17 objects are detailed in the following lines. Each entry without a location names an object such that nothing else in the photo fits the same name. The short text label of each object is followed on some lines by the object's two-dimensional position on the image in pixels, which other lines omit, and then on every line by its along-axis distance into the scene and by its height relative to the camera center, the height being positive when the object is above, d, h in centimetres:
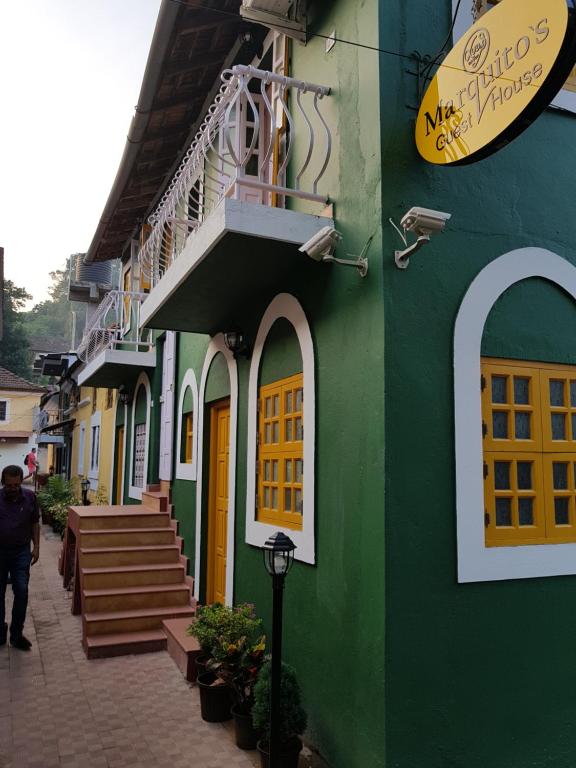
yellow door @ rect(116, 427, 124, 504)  1299 -8
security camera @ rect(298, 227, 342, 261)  393 +141
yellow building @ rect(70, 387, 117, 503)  1436 +47
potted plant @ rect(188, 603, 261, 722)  455 -140
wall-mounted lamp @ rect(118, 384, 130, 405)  1248 +127
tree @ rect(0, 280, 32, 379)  3769 +772
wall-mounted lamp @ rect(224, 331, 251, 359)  607 +115
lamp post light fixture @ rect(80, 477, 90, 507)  1338 -75
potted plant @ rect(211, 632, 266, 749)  420 -154
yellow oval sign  295 +202
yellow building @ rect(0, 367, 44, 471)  3644 +243
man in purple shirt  613 -96
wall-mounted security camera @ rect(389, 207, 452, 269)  347 +136
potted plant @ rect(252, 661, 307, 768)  373 -160
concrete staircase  637 -141
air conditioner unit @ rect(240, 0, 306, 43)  488 +359
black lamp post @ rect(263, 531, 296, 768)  329 -86
